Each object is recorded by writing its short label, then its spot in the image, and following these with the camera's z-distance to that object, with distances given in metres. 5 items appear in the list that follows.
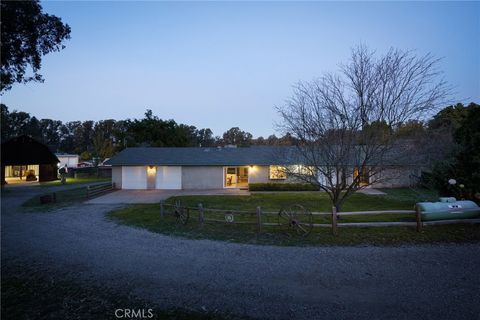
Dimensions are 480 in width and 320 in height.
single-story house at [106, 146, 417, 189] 27.44
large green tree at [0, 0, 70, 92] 8.01
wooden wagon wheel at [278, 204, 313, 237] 10.70
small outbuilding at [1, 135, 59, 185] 33.52
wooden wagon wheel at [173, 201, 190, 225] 13.02
